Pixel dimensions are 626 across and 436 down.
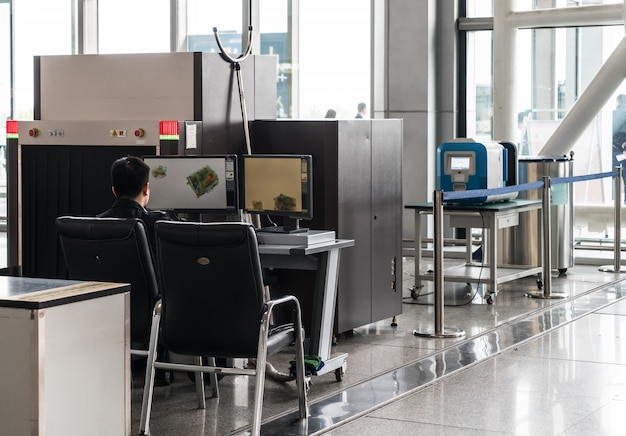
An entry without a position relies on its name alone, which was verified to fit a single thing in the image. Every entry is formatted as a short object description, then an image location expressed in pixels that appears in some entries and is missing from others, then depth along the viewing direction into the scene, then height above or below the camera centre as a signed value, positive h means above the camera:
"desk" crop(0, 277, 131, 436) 4.38 -0.50
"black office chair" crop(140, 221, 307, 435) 5.70 -0.41
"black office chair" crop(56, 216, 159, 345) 6.22 -0.26
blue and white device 11.08 +0.19
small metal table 10.78 -0.23
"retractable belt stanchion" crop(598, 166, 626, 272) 12.96 -0.34
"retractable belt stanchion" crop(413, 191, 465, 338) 8.98 -0.51
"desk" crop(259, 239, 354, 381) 7.01 -0.38
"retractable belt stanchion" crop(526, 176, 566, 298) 10.97 -0.38
